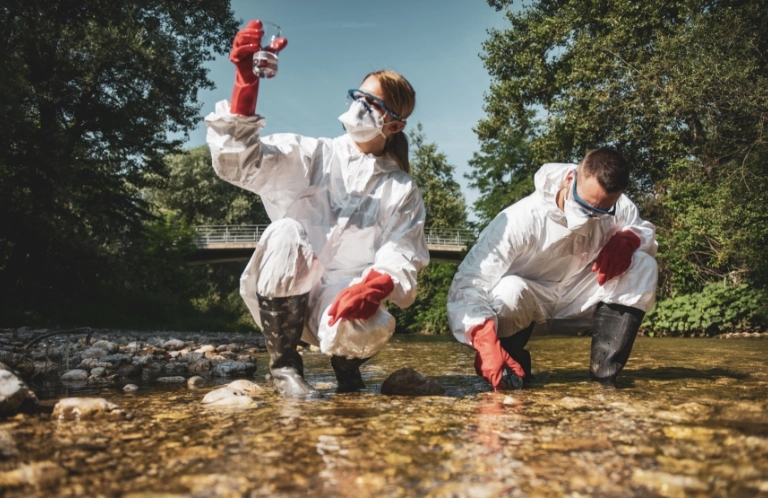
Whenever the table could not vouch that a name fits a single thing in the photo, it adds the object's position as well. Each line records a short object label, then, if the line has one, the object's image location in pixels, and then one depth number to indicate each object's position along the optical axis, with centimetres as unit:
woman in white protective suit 261
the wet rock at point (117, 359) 420
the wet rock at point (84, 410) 200
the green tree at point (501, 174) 2355
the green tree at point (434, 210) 3325
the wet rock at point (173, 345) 648
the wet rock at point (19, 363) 355
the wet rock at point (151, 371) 384
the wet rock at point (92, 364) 403
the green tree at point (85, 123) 1230
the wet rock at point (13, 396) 200
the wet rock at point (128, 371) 390
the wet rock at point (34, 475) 125
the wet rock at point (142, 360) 417
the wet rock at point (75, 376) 363
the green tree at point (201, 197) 4084
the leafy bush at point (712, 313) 1364
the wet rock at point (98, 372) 367
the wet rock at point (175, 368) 414
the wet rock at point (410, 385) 286
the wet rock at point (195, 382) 331
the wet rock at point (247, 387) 280
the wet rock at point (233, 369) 405
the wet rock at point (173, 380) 351
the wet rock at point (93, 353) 467
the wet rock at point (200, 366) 423
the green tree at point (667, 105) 1311
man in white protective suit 311
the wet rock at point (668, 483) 122
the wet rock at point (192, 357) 460
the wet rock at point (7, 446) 147
